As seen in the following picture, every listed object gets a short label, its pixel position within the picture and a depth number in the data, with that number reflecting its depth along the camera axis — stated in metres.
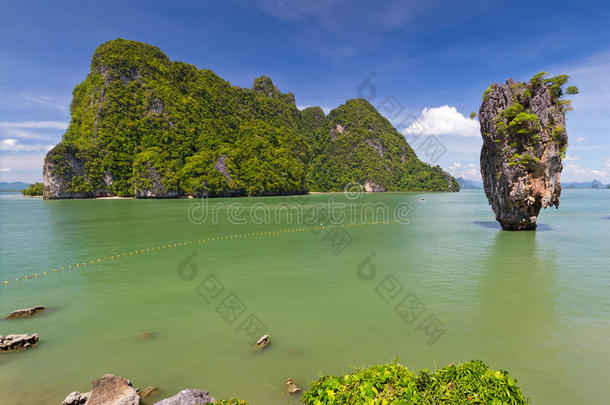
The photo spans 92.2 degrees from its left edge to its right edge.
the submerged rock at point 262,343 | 7.56
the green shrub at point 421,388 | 3.79
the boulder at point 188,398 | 4.76
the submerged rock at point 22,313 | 9.72
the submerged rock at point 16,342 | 7.44
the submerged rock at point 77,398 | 5.25
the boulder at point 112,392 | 5.15
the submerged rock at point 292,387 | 5.75
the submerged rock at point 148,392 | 5.70
